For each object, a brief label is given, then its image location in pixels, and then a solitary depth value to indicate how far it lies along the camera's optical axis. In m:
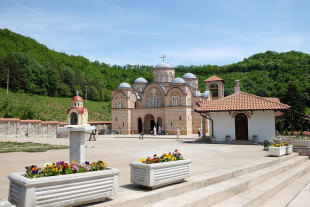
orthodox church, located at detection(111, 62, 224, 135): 35.59
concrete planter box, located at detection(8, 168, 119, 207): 3.33
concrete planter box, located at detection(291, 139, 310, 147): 13.17
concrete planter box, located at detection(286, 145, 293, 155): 11.54
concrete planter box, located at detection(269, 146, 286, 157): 10.64
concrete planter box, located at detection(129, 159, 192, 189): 4.79
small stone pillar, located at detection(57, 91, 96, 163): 6.61
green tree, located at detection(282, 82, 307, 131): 35.53
